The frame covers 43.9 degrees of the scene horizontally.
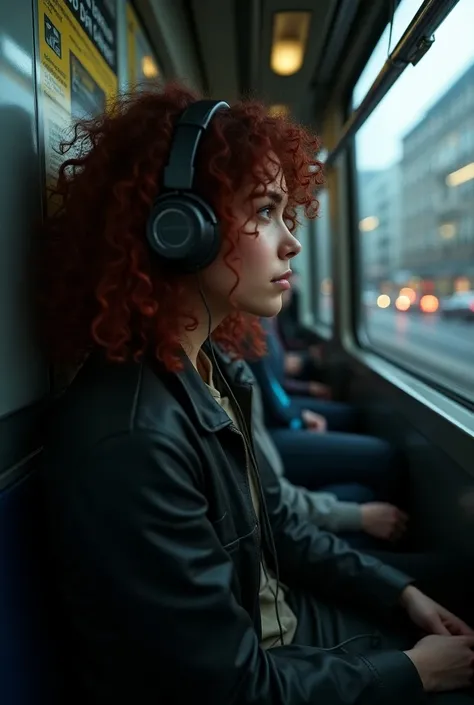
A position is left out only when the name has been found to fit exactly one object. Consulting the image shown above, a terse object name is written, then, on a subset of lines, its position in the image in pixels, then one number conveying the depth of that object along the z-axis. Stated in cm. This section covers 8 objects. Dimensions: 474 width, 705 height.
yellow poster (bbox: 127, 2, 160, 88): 193
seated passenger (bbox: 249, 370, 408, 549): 173
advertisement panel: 105
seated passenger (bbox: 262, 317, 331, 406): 293
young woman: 75
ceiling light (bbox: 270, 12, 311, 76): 240
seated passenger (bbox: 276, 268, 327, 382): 463
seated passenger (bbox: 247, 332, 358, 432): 251
